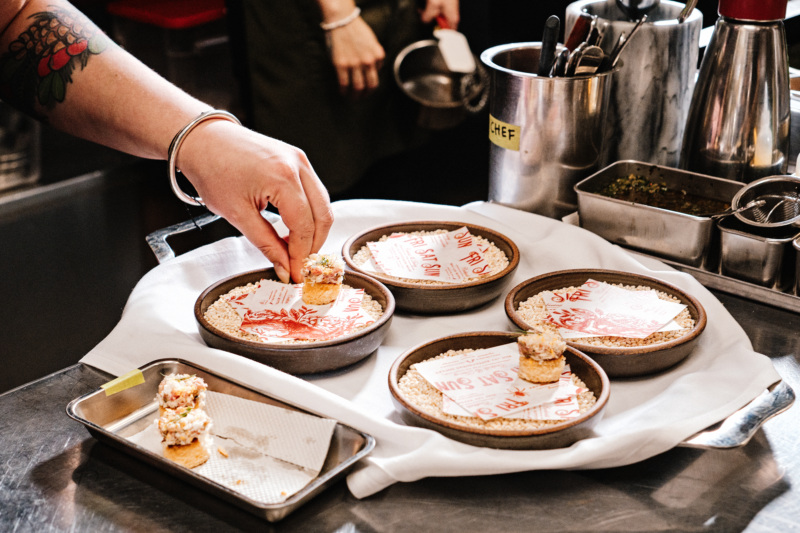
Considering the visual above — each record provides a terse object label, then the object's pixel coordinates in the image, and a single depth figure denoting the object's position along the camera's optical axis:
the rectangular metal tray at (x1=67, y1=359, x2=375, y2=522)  0.91
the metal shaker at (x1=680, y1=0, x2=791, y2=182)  1.56
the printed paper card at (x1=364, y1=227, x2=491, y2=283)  1.50
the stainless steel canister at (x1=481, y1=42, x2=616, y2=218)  1.61
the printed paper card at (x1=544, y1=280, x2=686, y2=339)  1.28
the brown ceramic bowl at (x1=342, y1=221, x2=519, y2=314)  1.38
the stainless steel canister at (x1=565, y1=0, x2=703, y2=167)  1.71
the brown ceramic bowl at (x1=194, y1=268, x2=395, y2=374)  1.18
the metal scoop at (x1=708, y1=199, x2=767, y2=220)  1.43
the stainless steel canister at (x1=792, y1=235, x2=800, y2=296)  1.35
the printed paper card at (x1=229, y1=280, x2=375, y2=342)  1.31
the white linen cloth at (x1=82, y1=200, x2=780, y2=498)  0.97
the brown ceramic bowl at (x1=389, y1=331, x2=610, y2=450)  0.98
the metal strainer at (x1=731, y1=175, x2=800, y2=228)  1.44
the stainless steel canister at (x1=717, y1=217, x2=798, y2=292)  1.38
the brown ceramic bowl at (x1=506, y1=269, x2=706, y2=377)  1.16
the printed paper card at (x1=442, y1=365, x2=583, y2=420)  1.05
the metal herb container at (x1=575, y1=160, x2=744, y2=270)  1.47
